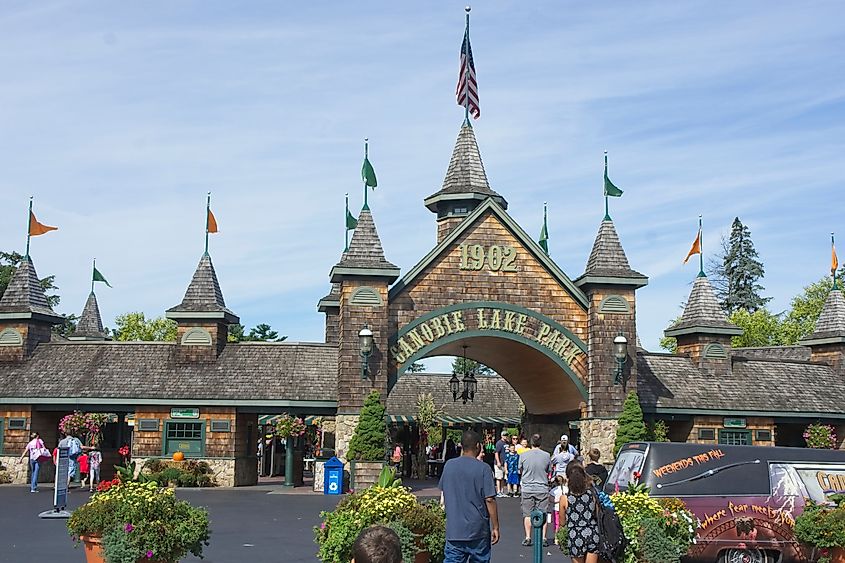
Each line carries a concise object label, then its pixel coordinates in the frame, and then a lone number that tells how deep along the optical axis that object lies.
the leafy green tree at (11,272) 59.62
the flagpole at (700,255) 32.41
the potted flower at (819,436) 30.50
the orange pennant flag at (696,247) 32.47
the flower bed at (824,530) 11.96
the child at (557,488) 15.96
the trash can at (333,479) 25.47
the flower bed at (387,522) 9.96
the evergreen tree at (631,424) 26.58
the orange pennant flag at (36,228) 32.22
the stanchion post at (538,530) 9.43
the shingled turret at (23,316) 30.31
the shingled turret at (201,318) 29.61
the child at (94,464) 25.65
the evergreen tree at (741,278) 73.44
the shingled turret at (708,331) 31.16
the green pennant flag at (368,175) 28.26
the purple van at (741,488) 12.46
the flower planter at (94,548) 10.60
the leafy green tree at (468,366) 75.93
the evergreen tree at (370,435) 25.42
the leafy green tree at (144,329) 62.44
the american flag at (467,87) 30.28
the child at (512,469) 25.98
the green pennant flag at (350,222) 37.16
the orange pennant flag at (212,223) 31.58
